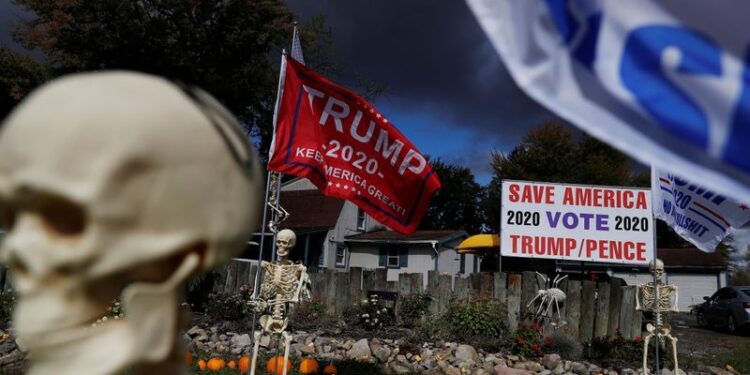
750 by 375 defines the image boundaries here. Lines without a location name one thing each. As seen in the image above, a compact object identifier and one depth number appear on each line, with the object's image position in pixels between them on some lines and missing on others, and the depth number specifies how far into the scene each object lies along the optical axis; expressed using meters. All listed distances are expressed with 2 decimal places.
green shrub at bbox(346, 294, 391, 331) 10.72
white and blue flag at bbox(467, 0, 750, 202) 1.75
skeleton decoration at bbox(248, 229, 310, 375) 6.61
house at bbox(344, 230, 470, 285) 27.31
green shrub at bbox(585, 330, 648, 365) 10.02
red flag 6.54
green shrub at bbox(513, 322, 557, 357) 9.50
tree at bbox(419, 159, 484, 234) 44.25
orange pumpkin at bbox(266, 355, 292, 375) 7.22
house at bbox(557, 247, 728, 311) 28.86
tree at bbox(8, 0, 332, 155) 22.28
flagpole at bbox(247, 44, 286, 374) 6.74
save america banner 11.95
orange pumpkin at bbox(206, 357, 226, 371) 7.27
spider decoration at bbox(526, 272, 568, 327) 10.55
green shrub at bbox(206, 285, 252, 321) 11.09
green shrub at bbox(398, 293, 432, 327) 11.20
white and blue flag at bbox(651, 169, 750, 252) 6.13
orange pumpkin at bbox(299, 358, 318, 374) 7.36
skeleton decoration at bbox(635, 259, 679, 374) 7.85
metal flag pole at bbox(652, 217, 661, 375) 7.72
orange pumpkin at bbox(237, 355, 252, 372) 7.39
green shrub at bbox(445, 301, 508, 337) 10.12
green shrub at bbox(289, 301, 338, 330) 10.96
